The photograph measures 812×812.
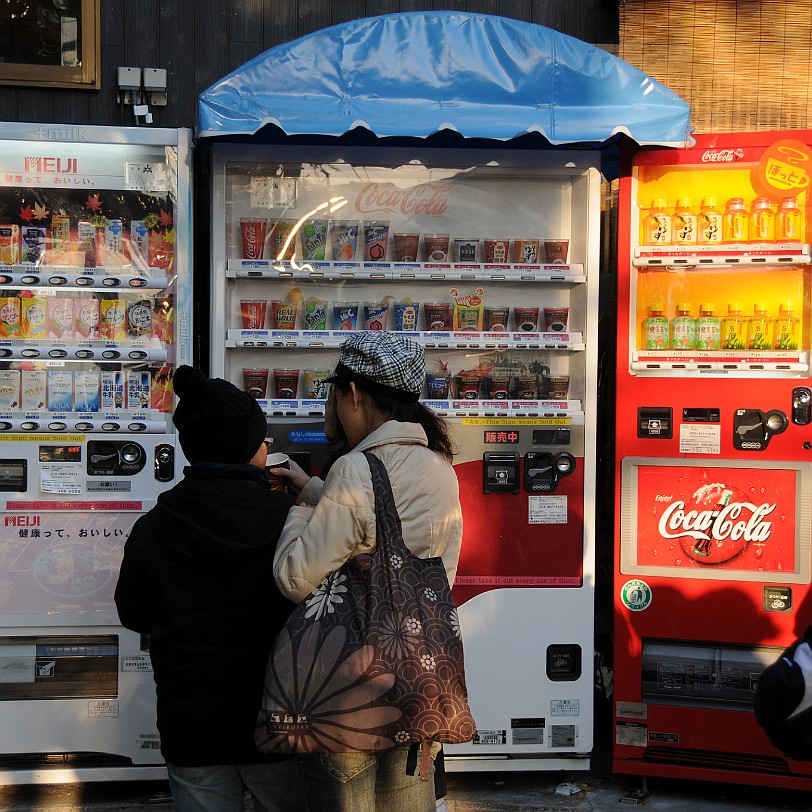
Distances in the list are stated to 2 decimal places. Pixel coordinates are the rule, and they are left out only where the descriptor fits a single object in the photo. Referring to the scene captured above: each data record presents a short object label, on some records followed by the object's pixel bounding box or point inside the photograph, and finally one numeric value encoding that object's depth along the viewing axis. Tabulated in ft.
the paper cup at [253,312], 12.13
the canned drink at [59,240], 11.93
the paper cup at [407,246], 12.26
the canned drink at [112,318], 11.90
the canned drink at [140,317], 11.94
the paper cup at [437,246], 12.28
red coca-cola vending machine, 11.81
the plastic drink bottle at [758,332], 12.17
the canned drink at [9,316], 11.70
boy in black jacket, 6.44
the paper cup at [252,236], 12.01
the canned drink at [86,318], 11.89
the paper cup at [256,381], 12.08
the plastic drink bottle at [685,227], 12.09
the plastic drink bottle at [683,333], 12.17
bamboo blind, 15.10
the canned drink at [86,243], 11.96
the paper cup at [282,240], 12.21
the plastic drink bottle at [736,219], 12.14
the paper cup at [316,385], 12.36
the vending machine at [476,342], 11.88
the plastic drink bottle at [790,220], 11.95
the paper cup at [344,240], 12.31
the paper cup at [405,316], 12.33
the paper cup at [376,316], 12.42
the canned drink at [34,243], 11.85
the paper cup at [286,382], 12.16
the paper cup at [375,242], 12.26
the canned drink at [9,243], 11.70
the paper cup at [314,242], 12.21
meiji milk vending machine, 11.57
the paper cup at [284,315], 12.12
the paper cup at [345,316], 12.27
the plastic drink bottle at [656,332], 12.24
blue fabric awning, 10.83
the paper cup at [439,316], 12.20
